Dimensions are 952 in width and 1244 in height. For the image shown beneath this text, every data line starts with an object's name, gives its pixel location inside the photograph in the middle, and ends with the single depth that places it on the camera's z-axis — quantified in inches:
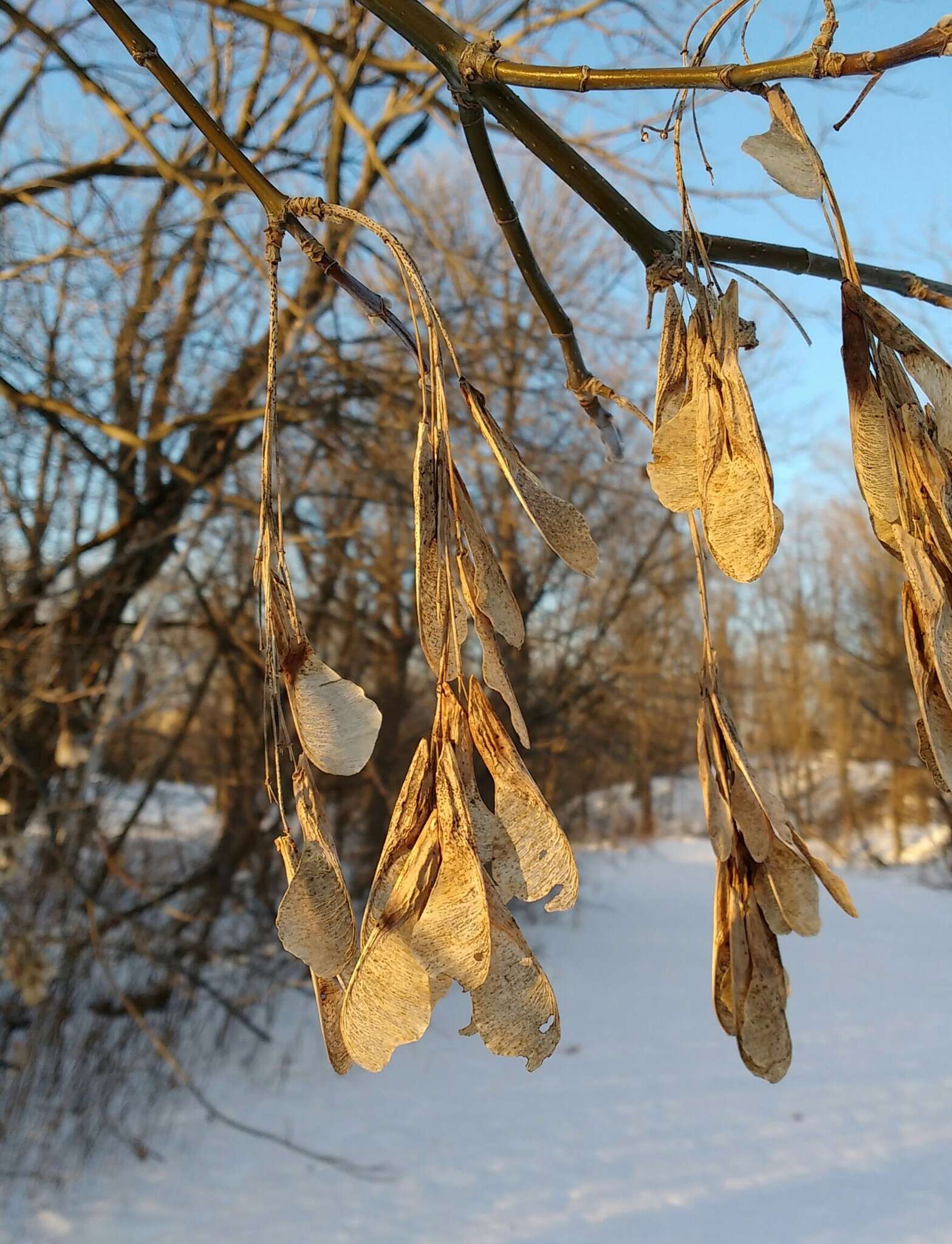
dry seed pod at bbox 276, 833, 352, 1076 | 12.7
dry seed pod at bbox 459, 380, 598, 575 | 12.7
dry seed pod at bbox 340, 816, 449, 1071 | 10.9
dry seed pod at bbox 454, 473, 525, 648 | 12.2
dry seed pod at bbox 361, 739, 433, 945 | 11.5
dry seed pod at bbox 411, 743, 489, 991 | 10.8
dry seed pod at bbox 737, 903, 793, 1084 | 14.8
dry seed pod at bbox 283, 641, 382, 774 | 12.2
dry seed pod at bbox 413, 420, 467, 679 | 11.7
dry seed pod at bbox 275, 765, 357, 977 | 11.9
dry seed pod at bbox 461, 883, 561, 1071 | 10.9
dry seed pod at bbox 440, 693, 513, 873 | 11.4
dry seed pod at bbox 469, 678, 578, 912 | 11.6
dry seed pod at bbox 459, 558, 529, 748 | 11.4
